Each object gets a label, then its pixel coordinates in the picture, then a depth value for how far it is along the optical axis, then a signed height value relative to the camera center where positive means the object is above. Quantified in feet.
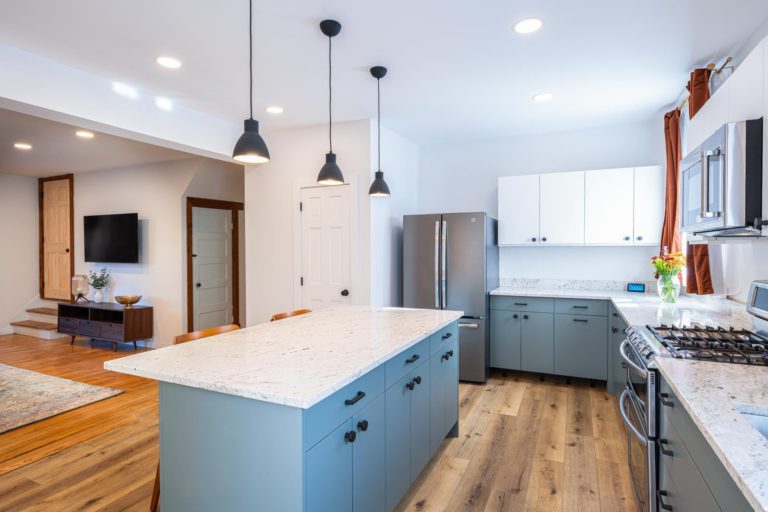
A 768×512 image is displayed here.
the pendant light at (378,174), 9.83 +2.05
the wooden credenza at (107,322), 18.98 -3.15
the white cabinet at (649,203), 12.87 +1.47
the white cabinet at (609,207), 13.23 +1.41
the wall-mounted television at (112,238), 19.98 +0.72
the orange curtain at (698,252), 9.55 +0.00
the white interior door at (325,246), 14.15 +0.22
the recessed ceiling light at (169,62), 9.36 +4.21
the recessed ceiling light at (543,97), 11.54 +4.22
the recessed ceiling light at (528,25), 7.83 +4.19
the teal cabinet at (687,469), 3.40 -2.09
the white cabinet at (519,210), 14.35 +1.43
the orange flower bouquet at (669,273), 10.97 -0.53
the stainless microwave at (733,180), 5.78 +1.00
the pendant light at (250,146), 7.19 +1.78
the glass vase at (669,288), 11.08 -0.92
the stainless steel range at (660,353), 5.81 -1.38
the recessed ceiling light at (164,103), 11.99 +4.20
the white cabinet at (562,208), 13.78 +1.42
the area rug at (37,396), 11.47 -4.32
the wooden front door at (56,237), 22.82 +0.84
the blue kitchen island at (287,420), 4.65 -2.03
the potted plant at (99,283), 20.95 -1.46
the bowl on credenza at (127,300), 19.07 -2.09
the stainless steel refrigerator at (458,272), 13.71 -0.63
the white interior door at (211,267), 20.07 -0.67
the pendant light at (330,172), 9.79 +1.82
